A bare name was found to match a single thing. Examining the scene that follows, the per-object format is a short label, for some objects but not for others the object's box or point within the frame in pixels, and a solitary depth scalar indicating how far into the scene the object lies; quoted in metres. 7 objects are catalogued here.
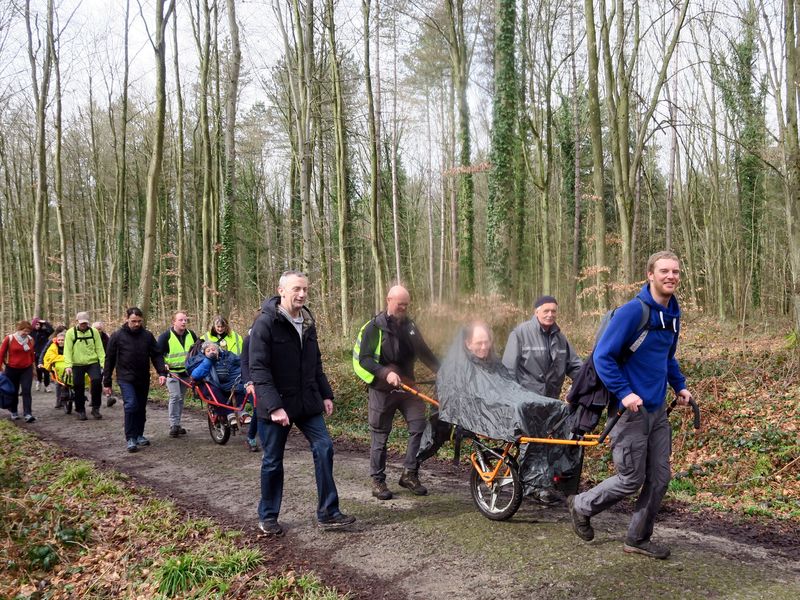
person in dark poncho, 5.08
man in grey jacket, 5.97
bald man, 6.15
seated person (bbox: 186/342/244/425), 9.42
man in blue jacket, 4.20
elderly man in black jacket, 5.09
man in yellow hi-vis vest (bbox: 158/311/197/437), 10.04
